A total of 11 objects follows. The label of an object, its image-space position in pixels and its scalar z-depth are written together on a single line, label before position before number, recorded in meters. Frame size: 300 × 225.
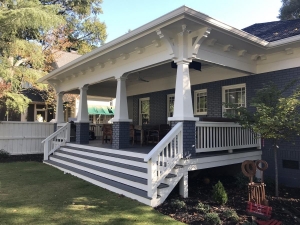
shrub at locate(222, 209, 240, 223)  4.26
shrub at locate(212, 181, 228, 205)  5.00
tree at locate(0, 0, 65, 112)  10.77
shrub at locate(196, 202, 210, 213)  4.61
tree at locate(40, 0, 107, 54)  23.02
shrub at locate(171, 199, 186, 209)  4.86
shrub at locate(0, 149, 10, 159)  11.66
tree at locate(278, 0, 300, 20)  18.89
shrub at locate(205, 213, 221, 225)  4.11
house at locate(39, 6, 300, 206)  5.40
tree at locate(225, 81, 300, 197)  5.01
